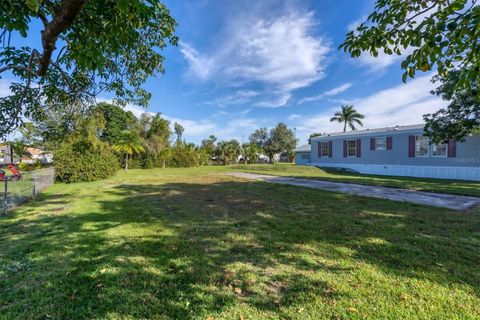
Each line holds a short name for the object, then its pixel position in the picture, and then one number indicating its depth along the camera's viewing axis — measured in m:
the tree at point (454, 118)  11.81
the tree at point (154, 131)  30.11
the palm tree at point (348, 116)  37.12
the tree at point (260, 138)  45.02
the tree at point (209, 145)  39.28
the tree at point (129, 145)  24.60
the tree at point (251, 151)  40.34
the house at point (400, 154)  15.21
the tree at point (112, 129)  29.85
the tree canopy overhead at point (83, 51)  1.94
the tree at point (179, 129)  56.76
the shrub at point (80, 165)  13.66
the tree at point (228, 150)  39.81
